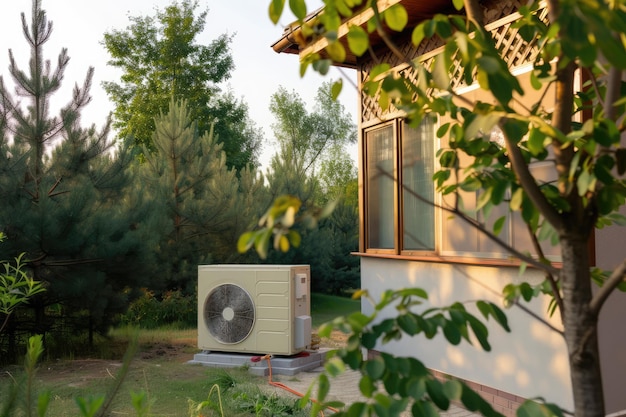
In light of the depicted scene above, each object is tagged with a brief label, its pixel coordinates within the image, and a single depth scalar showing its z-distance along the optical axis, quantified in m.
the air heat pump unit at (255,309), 7.91
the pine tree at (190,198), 13.22
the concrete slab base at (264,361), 7.66
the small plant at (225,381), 6.50
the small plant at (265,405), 5.34
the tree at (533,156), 1.22
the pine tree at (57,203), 8.22
